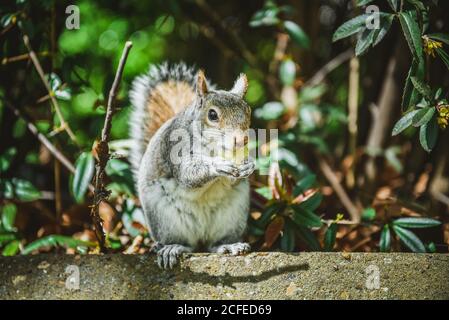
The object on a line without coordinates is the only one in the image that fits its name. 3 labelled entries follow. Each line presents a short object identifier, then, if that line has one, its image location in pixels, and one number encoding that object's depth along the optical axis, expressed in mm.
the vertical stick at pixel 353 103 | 1402
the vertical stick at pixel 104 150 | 956
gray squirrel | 1037
